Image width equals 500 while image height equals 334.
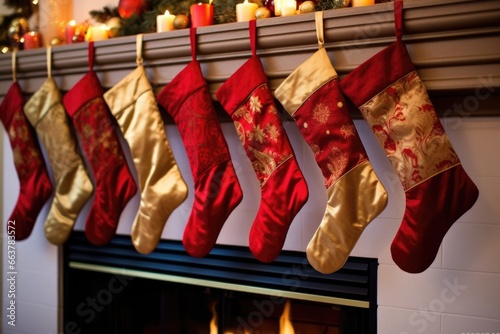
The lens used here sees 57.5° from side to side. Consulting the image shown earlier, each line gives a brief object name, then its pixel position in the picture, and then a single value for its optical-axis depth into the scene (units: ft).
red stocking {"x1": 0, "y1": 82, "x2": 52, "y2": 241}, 5.79
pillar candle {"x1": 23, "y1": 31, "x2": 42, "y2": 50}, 6.11
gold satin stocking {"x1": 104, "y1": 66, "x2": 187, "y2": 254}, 4.84
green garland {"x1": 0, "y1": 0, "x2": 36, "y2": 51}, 6.33
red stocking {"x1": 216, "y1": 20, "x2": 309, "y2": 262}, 4.18
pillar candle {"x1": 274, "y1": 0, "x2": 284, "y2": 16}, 4.51
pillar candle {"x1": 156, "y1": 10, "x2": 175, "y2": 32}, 5.02
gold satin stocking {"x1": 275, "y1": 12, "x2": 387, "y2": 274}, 3.95
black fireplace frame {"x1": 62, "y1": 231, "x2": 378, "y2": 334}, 4.58
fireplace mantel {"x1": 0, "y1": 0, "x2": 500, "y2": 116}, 3.64
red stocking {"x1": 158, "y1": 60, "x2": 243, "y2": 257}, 4.52
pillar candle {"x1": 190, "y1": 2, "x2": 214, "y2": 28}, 4.79
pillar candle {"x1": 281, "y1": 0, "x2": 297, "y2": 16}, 4.43
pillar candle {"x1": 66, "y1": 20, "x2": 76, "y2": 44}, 5.78
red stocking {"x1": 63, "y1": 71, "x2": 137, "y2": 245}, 5.19
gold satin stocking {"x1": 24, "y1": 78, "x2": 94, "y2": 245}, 5.56
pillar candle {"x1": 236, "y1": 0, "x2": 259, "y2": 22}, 4.58
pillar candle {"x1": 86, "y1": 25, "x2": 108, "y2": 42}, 5.54
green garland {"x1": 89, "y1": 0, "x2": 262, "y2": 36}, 4.84
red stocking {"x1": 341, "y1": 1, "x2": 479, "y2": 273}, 3.67
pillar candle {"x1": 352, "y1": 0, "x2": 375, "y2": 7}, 4.12
